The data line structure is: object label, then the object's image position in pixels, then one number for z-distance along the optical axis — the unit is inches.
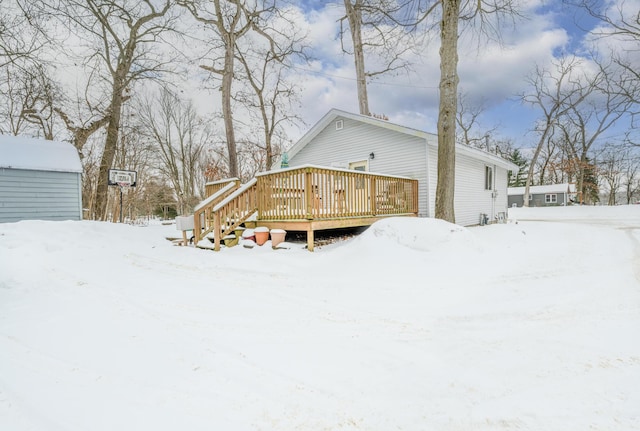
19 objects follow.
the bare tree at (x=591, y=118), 704.4
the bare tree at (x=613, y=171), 1155.7
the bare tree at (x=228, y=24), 422.0
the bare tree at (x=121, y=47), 439.8
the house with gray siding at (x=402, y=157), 372.2
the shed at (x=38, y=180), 331.9
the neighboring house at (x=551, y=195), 1304.1
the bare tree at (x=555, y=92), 864.3
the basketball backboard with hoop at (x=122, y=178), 344.2
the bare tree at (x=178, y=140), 786.2
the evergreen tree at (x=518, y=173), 1450.5
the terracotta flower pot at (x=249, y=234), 252.6
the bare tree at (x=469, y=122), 999.6
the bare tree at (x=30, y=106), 413.9
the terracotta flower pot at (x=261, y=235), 245.9
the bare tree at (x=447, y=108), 283.0
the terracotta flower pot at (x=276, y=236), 238.8
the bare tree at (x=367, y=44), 484.1
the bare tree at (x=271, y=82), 531.2
